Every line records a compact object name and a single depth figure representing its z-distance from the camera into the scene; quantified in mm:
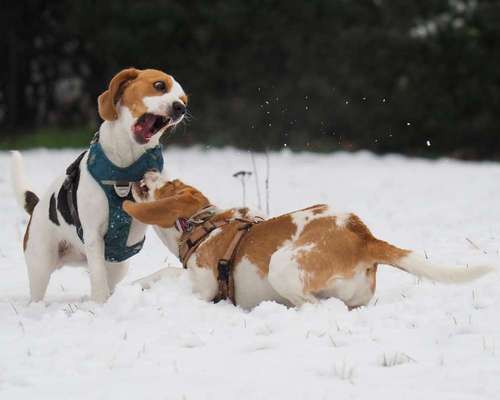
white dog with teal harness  9664
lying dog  8609
